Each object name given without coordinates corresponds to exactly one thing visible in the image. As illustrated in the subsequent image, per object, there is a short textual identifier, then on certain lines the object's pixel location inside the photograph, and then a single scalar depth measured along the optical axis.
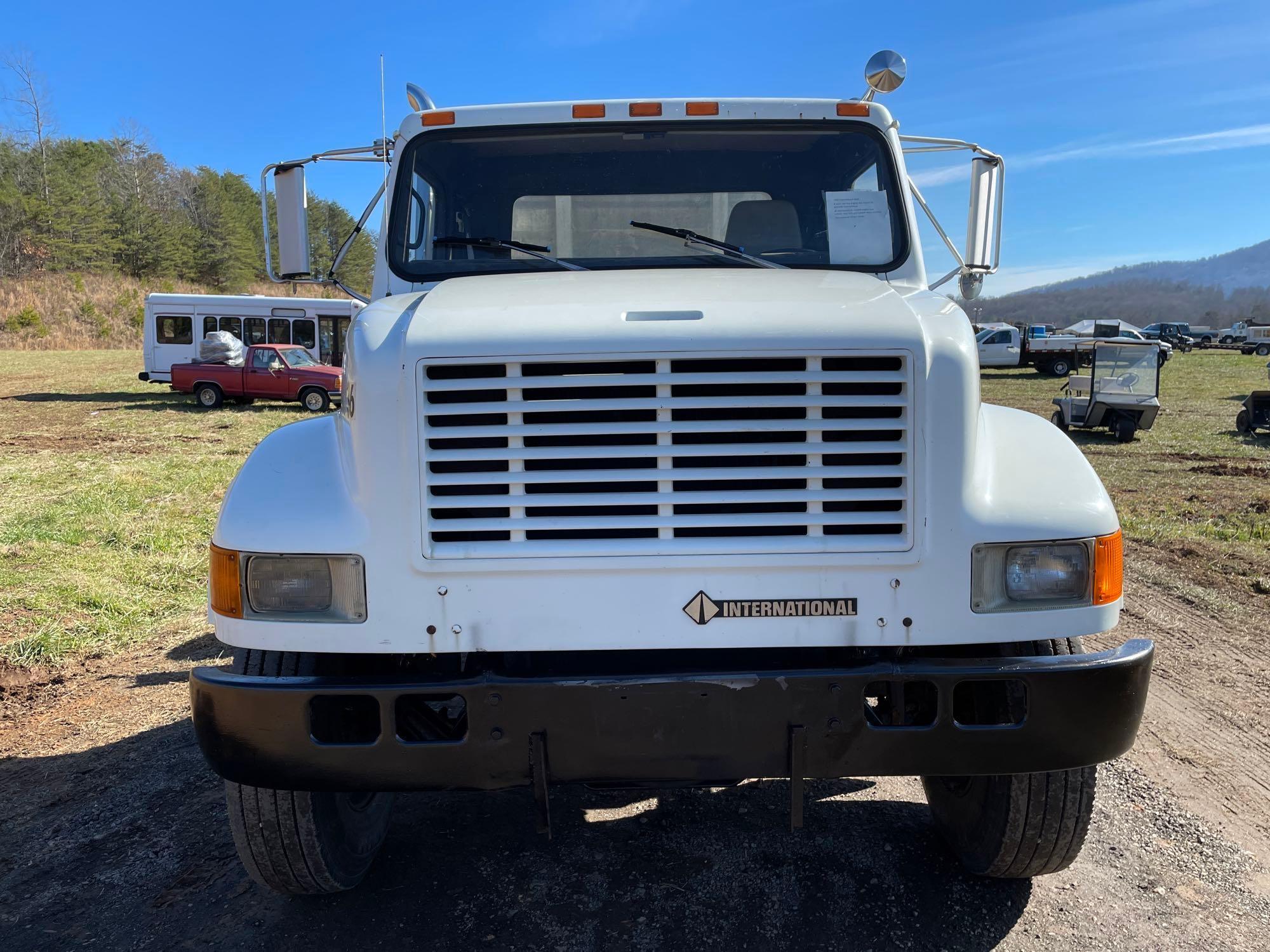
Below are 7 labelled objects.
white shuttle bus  26.16
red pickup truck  22.11
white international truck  2.35
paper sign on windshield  3.52
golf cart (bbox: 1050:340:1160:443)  14.28
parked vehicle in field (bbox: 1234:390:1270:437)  14.70
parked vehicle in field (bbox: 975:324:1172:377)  33.19
